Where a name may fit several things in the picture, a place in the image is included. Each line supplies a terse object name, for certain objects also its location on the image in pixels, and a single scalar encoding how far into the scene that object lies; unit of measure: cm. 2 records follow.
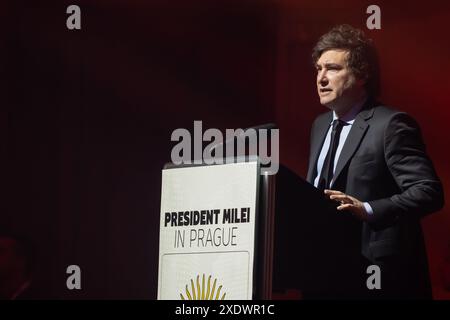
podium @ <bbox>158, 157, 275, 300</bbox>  477
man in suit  522
